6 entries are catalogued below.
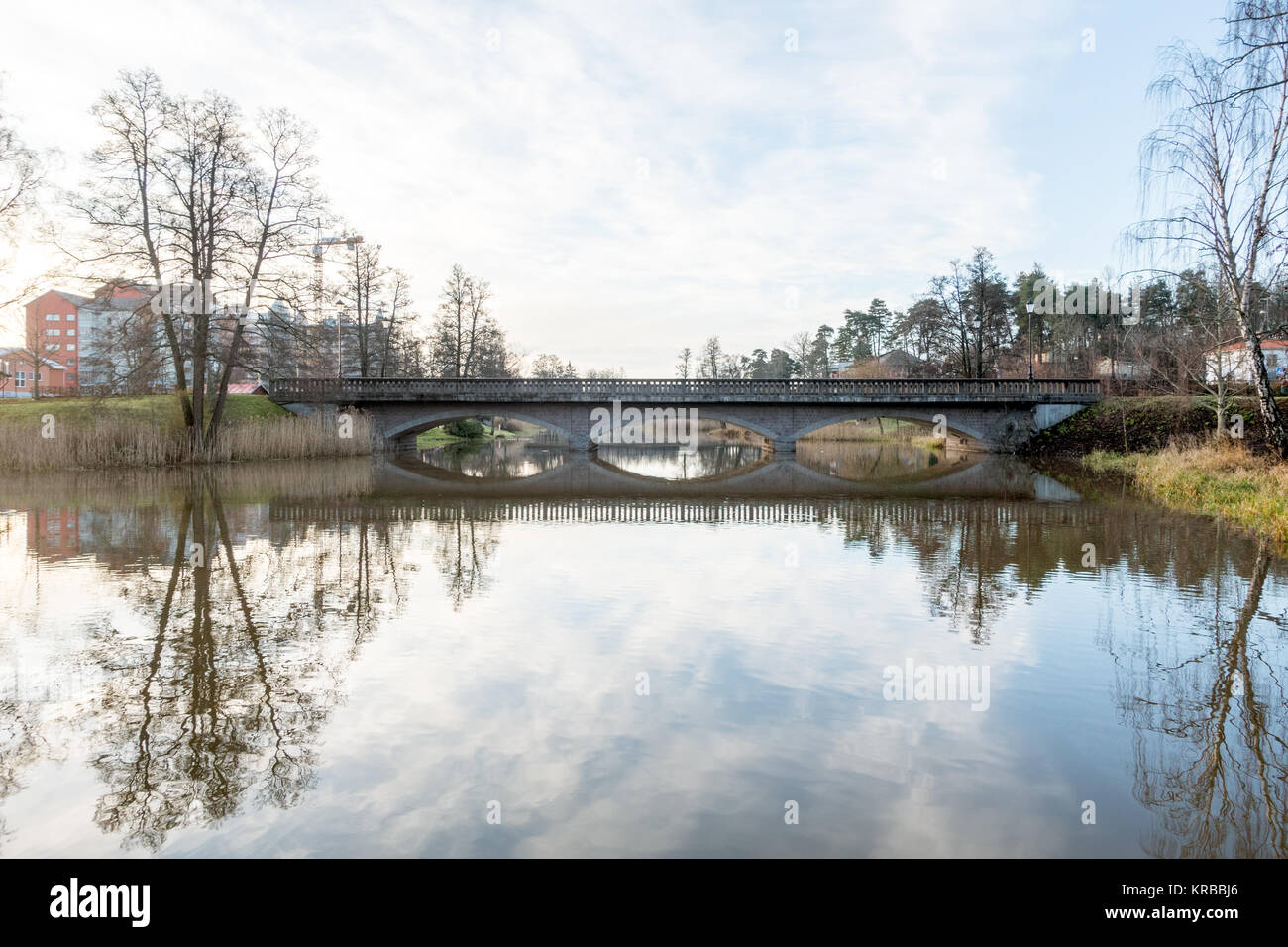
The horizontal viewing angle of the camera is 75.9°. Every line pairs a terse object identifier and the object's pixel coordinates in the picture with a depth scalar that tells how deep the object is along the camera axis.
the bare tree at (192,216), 24.31
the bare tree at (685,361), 85.88
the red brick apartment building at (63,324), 65.32
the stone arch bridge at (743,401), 37.56
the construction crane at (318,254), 27.50
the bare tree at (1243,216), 16.55
